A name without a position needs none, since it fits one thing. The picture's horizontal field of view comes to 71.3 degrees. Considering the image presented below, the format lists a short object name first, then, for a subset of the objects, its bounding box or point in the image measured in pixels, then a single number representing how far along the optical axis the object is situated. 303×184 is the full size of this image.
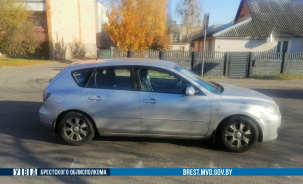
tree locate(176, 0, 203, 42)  50.22
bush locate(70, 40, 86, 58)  30.58
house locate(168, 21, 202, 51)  50.75
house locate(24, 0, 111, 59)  26.67
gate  12.27
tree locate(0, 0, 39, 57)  19.79
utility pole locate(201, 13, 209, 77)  8.88
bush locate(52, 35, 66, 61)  27.06
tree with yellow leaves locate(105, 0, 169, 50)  17.62
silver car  3.53
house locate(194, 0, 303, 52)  21.12
